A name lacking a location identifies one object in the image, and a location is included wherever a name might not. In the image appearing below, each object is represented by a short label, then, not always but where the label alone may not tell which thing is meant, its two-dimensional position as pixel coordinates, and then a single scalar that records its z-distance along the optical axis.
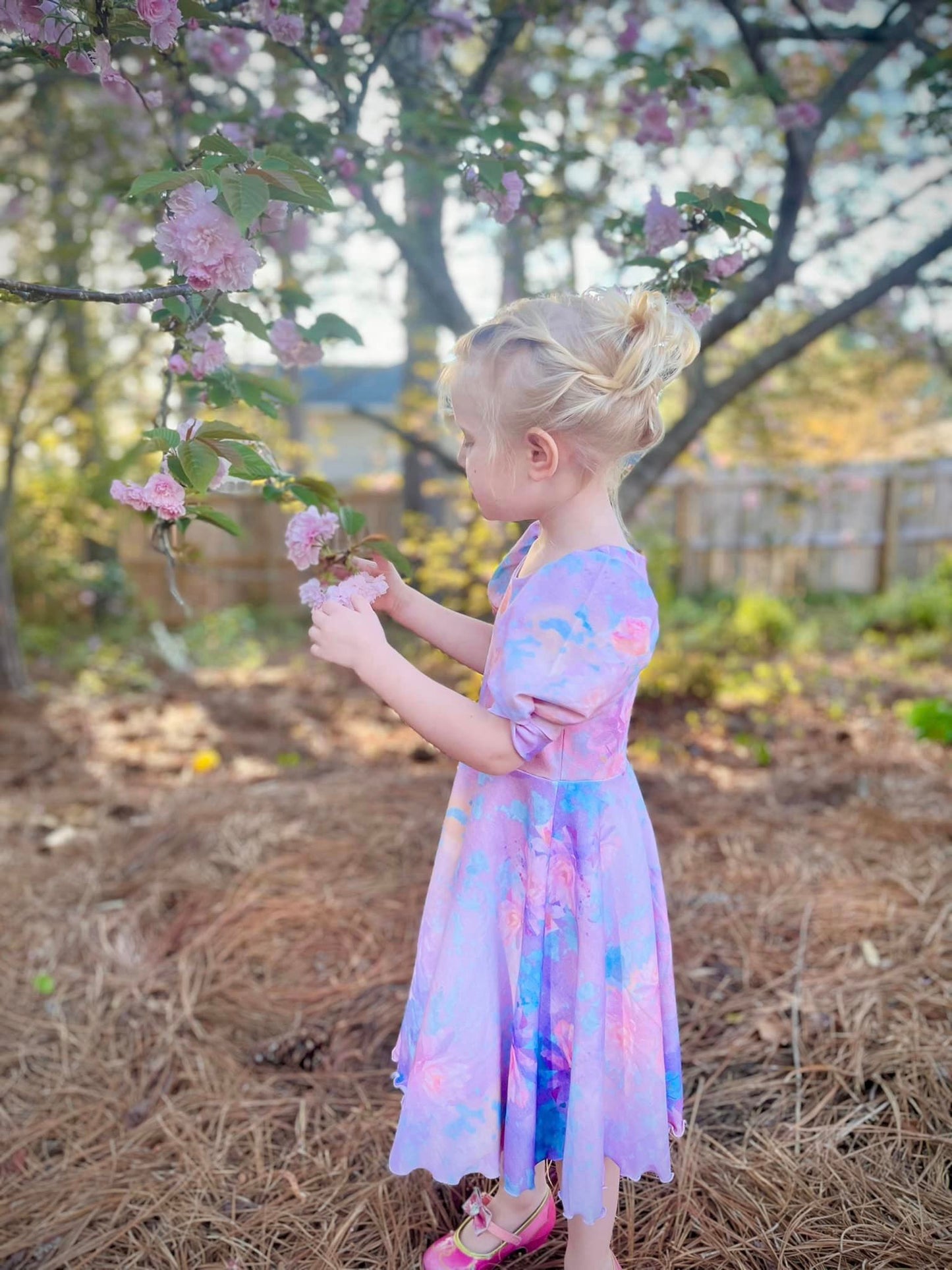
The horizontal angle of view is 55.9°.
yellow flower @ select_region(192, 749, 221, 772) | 3.77
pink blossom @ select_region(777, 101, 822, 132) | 2.53
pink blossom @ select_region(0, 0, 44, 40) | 1.16
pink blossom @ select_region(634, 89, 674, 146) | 2.15
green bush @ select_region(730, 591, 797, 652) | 6.22
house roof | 17.83
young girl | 1.12
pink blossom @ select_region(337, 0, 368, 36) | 1.76
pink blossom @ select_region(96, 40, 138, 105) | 1.21
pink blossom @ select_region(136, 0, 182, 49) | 1.20
